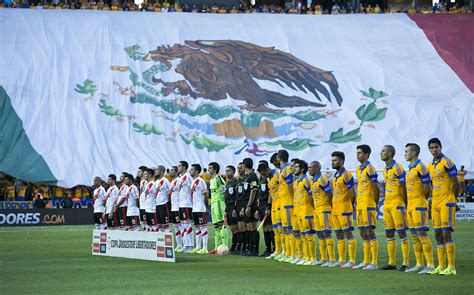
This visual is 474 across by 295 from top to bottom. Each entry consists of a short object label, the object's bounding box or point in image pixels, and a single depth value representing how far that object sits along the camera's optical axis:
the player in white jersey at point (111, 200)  29.46
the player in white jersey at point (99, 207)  31.06
